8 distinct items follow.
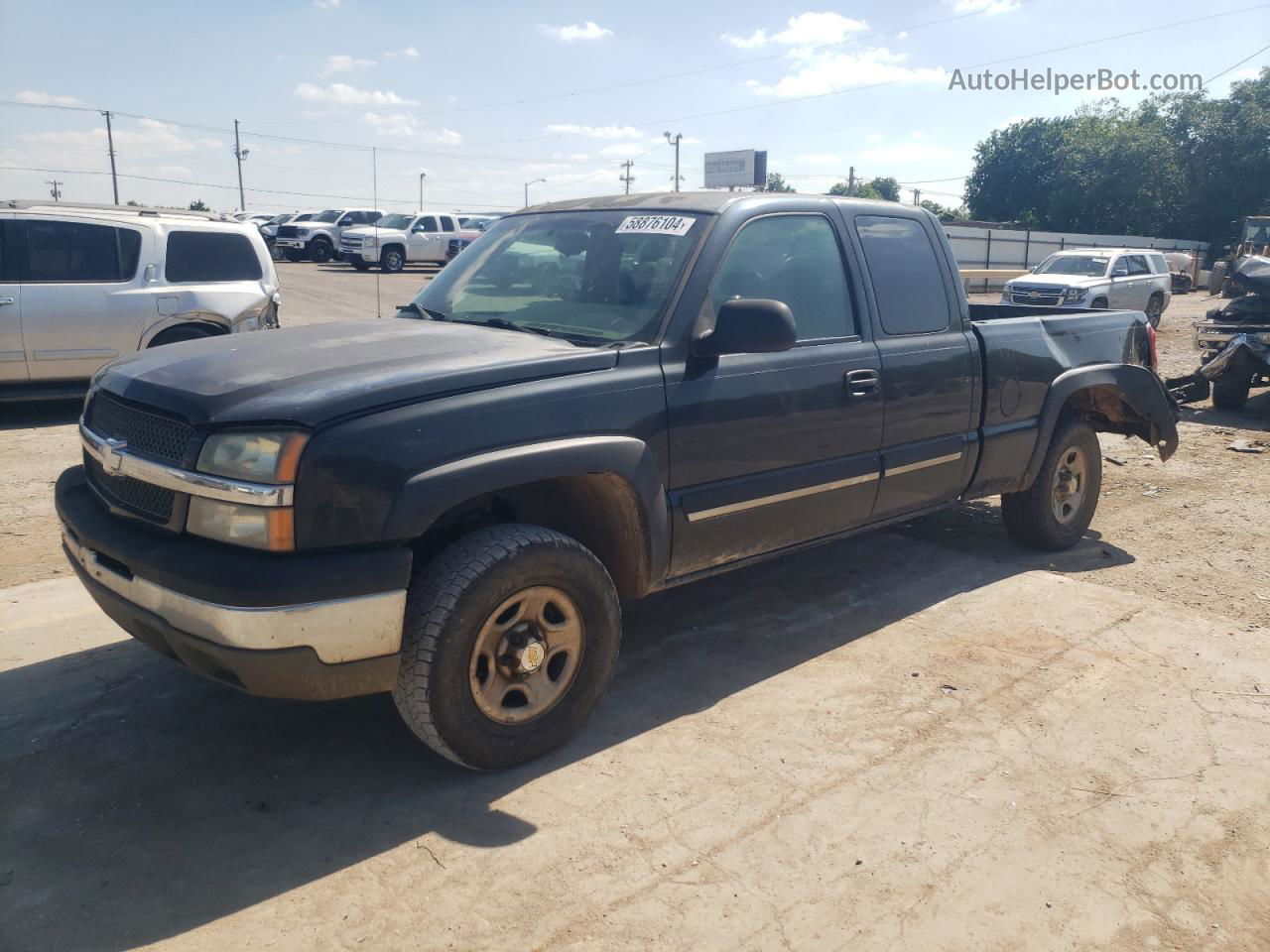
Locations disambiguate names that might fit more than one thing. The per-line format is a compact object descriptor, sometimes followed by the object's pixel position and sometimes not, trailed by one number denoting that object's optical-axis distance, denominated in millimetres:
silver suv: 8852
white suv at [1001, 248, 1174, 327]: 19500
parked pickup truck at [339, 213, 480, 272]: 31781
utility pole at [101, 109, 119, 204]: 76375
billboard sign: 58812
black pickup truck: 2877
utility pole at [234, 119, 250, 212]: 78188
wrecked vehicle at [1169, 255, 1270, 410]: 10461
